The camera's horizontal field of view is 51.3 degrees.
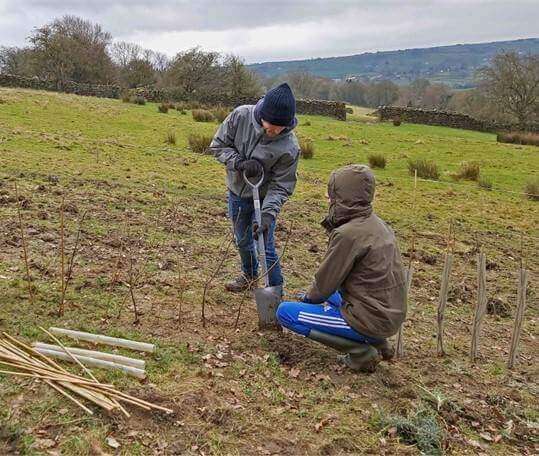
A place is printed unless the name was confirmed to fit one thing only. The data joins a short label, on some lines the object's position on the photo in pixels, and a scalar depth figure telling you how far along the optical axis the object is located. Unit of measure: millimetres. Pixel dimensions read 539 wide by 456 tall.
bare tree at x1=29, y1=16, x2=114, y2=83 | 34062
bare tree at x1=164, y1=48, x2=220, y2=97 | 35688
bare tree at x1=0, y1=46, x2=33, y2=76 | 35750
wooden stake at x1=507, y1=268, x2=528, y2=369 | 4340
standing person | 4504
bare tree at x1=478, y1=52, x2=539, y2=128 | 34094
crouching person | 3840
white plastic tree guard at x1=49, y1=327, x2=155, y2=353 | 3996
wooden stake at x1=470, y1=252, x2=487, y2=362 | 4336
